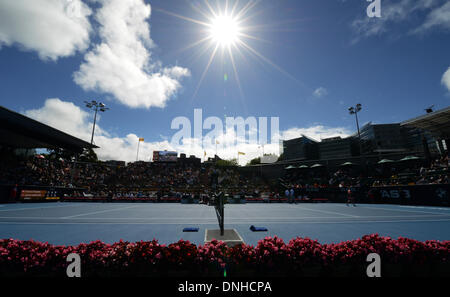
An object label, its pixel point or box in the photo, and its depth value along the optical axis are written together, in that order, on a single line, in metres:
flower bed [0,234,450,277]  3.73
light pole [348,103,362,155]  34.59
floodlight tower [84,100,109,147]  37.91
